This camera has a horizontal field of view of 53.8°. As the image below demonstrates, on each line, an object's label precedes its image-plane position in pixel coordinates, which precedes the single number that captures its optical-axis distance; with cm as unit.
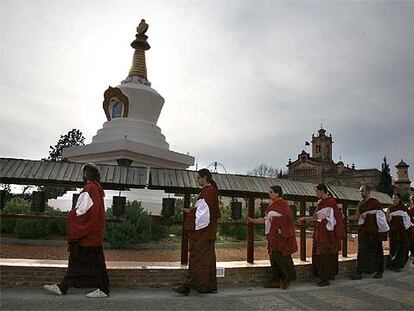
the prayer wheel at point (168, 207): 672
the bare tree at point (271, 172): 7450
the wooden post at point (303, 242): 755
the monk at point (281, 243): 629
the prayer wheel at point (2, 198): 640
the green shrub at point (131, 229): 928
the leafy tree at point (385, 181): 5284
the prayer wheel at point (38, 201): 660
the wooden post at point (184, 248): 646
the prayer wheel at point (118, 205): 655
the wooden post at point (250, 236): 686
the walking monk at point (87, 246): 516
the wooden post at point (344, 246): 843
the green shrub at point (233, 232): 1185
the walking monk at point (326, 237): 682
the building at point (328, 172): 6769
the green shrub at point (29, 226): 948
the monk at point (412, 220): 1024
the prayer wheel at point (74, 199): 620
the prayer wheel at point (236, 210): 739
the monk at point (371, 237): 766
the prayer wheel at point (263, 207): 768
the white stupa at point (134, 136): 1213
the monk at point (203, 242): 553
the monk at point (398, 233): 890
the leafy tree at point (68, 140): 3456
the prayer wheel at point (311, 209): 847
